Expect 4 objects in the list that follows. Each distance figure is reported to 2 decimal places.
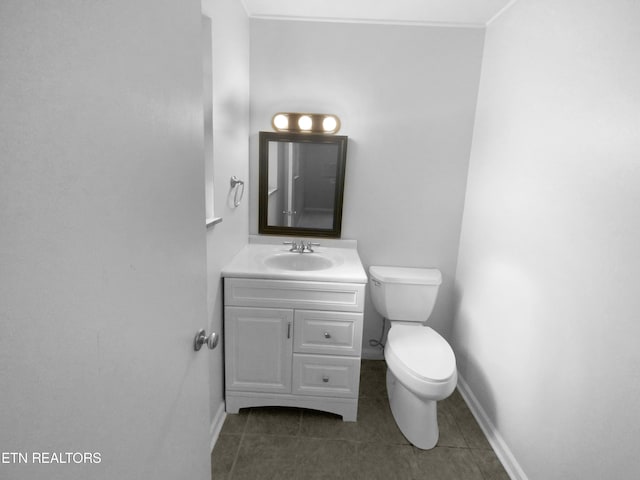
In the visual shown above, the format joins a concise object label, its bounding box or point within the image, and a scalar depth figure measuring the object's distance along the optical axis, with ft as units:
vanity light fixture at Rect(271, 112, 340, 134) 7.27
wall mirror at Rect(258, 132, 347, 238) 7.48
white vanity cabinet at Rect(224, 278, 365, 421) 6.06
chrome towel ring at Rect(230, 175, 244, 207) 6.40
